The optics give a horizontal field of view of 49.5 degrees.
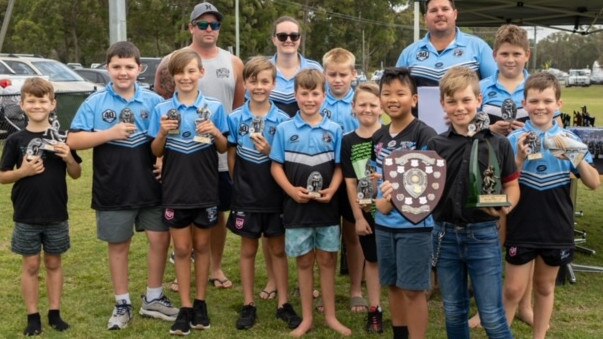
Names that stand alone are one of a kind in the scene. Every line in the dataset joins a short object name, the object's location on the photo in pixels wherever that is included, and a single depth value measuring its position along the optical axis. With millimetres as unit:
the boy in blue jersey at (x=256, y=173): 4270
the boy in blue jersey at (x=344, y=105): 4496
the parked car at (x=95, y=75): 21800
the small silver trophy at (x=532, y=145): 3521
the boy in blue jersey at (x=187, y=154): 4137
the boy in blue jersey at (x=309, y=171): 4098
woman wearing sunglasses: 4684
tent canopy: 7449
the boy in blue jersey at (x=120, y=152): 4176
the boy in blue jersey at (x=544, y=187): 3578
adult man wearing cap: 4828
